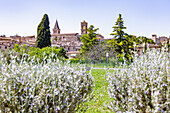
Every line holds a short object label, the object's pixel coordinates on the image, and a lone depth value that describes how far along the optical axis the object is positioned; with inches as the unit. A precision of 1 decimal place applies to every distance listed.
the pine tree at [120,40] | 1230.1
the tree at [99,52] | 1090.9
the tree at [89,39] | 1421.6
